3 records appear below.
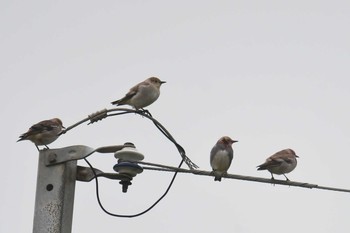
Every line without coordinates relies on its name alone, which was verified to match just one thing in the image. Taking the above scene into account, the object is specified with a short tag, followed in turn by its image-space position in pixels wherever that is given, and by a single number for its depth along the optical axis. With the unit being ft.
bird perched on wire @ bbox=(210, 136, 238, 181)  75.87
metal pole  39.70
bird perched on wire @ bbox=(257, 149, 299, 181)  86.79
